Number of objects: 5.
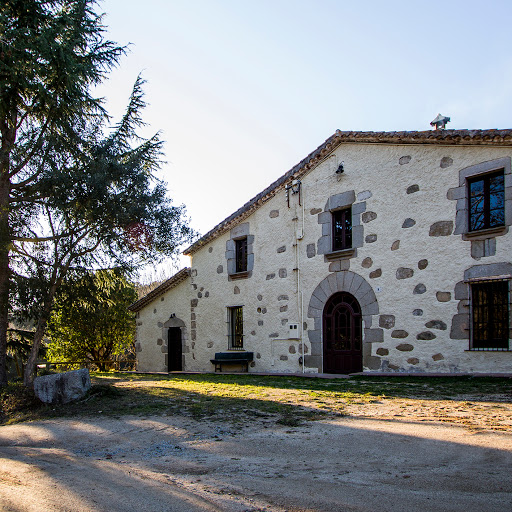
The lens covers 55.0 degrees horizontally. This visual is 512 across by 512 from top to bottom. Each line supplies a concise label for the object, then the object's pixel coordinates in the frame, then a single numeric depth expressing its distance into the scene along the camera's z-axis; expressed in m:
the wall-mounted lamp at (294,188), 14.42
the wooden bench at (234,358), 15.18
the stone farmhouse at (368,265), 10.45
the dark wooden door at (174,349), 18.34
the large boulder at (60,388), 7.69
